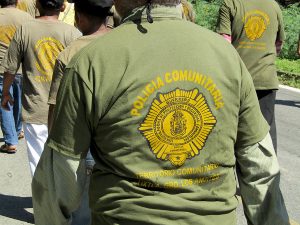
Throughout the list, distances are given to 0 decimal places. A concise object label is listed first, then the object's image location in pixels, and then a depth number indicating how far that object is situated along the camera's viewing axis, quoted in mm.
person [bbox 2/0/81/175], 4465
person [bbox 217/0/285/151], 5082
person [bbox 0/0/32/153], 6359
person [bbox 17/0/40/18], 8180
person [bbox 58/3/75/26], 7320
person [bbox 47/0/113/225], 3342
